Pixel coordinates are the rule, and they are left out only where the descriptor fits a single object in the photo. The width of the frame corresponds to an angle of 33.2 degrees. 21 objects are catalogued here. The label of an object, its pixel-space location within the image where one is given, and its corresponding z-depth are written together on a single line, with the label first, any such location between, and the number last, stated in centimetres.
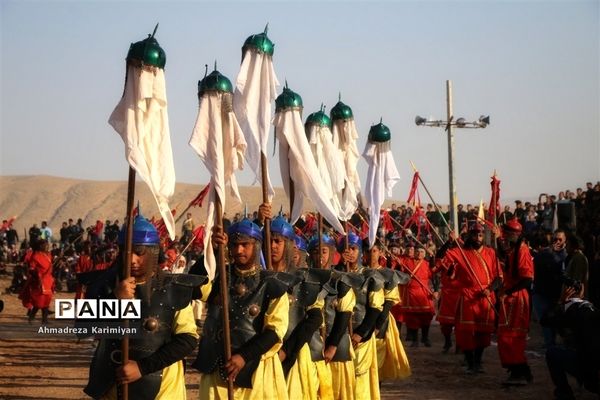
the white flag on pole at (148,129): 636
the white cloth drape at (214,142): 748
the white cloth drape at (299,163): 898
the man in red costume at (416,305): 1848
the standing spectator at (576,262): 1374
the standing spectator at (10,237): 3871
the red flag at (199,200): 1545
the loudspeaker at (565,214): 1916
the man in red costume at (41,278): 2114
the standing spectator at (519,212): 2611
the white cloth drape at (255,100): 805
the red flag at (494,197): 1652
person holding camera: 1035
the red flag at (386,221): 2228
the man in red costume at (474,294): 1457
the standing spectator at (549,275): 1609
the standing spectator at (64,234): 3862
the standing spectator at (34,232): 3664
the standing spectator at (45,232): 3636
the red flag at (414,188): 1936
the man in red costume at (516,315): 1338
